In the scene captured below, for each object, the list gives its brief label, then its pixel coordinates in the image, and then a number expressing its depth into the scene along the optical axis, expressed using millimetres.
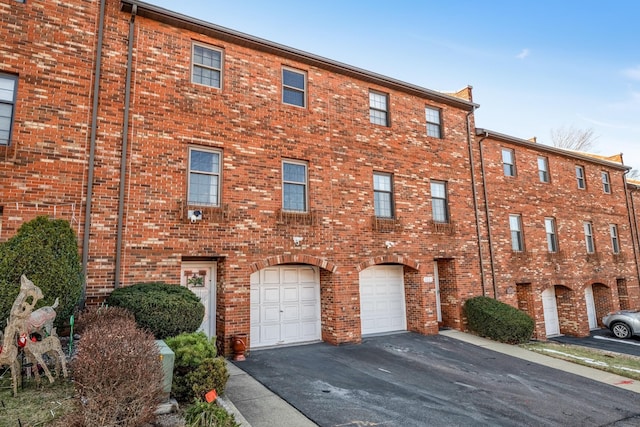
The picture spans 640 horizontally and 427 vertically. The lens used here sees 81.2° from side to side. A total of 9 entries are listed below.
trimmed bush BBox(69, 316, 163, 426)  3775
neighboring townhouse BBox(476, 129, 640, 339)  15359
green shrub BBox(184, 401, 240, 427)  4445
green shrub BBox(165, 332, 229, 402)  5570
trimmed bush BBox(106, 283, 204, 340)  6883
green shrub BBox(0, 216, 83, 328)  6016
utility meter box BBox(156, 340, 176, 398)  5152
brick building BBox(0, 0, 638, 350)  8094
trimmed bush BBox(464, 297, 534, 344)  12172
